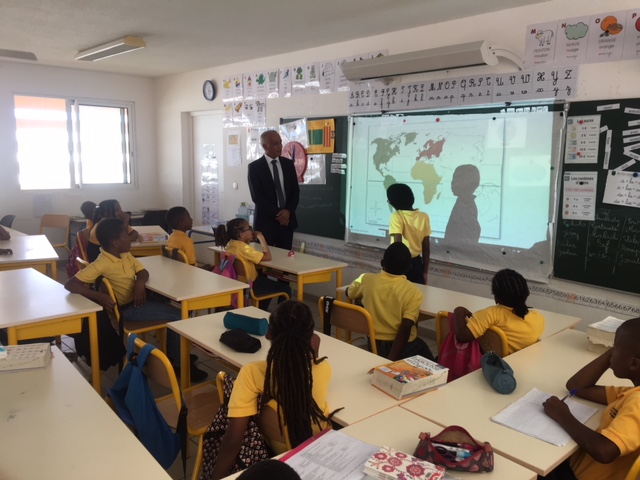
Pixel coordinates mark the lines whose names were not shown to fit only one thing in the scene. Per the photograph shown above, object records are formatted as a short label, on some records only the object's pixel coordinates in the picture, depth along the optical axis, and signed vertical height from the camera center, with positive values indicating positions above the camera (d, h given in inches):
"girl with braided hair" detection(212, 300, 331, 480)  62.3 -27.0
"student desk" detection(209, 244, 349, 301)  153.6 -30.3
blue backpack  75.1 -37.4
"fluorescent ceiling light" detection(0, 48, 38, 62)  198.2 +44.6
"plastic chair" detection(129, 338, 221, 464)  73.1 -41.8
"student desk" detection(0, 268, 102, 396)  99.7 -29.6
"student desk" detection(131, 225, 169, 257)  197.0 -30.9
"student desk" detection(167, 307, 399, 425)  69.0 -31.8
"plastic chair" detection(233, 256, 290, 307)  153.0 -30.7
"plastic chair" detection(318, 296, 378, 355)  103.0 -31.3
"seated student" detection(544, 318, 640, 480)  55.7 -29.6
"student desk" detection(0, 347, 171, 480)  52.7 -31.2
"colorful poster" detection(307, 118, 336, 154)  206.2 +14.5
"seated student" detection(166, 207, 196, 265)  165.5 -20.7
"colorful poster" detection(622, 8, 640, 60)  123.8 +33.9
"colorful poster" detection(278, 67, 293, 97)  223.8 +38.9
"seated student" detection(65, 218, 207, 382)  125.8 -27.0
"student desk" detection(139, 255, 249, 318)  122.7 -30.1
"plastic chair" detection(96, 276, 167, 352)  121.7 -38.8
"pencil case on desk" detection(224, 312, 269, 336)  93.4 -28.7
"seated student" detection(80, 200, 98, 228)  206.0 -18.1
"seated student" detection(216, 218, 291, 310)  157.1 -26.0
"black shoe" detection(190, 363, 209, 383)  136.7 -56.1
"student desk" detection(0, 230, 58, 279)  157.5 -28.3
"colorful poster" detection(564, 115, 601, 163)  133.2 +9.1
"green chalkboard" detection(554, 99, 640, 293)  128.1 -6.6
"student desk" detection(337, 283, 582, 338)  108.4 -31.6
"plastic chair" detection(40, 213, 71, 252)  263.7 -28.7
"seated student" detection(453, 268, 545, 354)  89.9 -26.4
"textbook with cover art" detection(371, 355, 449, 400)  71.0 -29.6
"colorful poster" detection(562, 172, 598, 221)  135.2 -6.1
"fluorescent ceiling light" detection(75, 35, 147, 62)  195.2 +49.0
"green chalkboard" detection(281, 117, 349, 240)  203.8 -13.5
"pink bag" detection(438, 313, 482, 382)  91.0 -33.5
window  275.1 +14.6
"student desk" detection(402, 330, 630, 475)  58.2 -31.9
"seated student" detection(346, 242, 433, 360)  107.2 -28.9
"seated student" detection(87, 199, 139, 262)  181.7 -18.1
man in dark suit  201.3 -8.5
